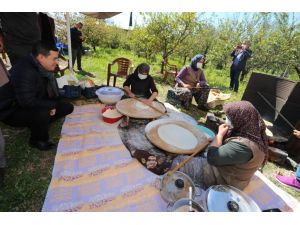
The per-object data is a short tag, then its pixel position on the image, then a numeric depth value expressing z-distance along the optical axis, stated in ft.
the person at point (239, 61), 24.08
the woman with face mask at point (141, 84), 11.47
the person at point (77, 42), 22.29
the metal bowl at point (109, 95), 11.10
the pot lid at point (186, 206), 4.96
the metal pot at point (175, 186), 5.98
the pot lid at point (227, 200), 5.17
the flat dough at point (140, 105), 10.08
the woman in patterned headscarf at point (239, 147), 5.34
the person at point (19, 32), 10.84
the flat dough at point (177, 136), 7.75
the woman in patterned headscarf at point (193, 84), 14.39
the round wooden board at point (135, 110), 9.19
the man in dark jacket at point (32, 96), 7.08
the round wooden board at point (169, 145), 7.38
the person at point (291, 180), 8.37
